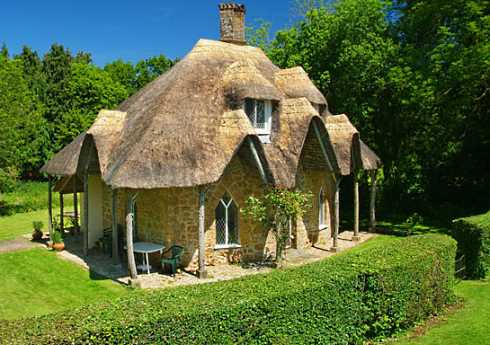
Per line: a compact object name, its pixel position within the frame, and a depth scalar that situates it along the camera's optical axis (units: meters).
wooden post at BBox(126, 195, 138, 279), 15.89
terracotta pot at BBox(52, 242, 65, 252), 21.22
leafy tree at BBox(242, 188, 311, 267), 17.17
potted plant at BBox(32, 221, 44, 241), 23.70
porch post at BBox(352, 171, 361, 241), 23.72
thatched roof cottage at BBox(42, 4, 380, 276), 16.58
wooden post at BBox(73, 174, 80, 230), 24.62
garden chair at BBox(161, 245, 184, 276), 16.75
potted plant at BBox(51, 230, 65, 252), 21.23
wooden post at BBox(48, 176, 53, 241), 22.50
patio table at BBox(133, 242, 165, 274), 17.03
